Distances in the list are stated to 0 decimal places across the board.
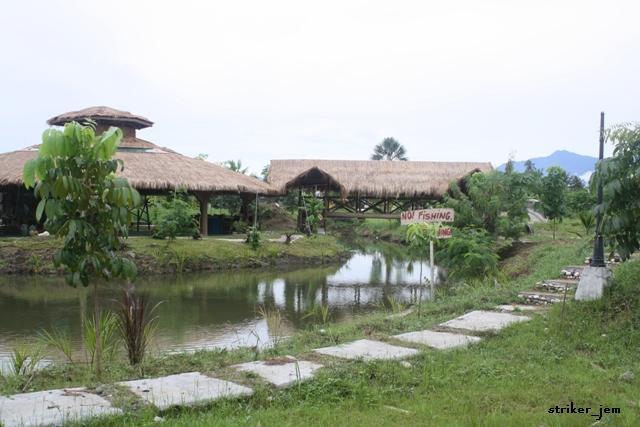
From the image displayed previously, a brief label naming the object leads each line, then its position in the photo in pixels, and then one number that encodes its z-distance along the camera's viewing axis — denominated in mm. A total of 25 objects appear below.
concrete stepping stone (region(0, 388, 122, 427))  2900
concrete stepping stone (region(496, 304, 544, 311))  6215
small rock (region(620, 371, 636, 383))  3734
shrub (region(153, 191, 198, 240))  15273
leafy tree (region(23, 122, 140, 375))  3773
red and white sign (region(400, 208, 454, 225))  7500
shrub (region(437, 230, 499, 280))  11016
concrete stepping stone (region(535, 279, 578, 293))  7180
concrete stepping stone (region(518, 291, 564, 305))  6513
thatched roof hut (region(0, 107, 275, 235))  17156
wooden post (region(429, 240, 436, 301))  7805
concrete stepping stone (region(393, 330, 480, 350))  4737
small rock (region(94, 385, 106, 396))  3389
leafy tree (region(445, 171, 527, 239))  14375
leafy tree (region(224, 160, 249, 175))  28078
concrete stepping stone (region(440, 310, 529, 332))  5363
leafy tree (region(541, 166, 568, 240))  17125
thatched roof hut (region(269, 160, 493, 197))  22172
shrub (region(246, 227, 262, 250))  16248
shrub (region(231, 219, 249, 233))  20109
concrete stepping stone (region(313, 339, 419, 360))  4329
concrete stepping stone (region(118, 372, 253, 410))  3271
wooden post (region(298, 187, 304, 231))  22028
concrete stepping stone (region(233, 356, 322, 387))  3706
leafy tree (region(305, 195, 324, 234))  20803
